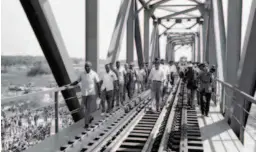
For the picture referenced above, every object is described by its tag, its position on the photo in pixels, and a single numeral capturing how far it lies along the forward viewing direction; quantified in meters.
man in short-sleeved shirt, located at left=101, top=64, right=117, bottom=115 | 9.37
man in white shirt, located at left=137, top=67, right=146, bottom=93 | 14.93
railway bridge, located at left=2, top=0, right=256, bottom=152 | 6.31
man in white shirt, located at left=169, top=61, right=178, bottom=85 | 16.19
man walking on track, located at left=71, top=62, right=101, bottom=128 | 7.27
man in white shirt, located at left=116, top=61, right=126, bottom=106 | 10.72
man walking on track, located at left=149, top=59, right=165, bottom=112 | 9.52
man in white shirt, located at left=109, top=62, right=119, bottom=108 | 10.20
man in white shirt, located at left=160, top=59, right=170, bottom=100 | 9.93
